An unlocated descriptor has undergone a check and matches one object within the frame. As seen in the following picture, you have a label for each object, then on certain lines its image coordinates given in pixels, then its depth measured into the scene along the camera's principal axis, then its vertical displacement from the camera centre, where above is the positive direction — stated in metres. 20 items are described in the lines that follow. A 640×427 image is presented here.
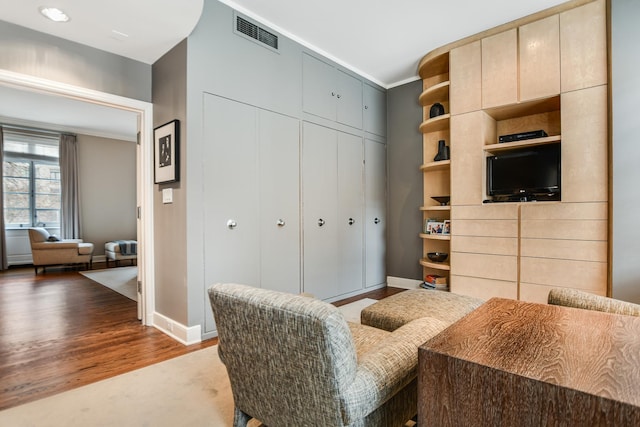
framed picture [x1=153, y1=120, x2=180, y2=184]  2.65 +0.52
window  6.29 +0.70
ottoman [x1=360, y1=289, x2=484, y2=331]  1.96 -0.63
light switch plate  2.75 +0.15
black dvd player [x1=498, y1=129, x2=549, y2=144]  3.10 +0.72
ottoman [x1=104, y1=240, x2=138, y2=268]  6.27 -0.73
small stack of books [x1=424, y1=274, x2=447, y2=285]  3.85 -0.83
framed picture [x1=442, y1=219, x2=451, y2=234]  3.75 -0.20
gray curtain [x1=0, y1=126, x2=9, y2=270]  5.87 -0.30
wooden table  0.76 -0.43
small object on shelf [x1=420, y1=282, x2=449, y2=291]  3.83 -0.92
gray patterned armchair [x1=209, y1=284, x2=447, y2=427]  0.99 -0.52
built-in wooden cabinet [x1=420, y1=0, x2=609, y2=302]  2.78 +0.63
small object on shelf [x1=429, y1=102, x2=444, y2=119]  3.93 +1.22
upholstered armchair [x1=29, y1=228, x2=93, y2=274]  5.53 -0.65
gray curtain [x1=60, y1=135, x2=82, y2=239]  6.55 +0.54
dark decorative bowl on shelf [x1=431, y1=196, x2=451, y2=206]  3.87 +0.13
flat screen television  3.04 +0.35
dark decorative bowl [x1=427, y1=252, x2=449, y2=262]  3.88 -0.56
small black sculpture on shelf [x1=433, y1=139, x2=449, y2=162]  3.82 +0.69
